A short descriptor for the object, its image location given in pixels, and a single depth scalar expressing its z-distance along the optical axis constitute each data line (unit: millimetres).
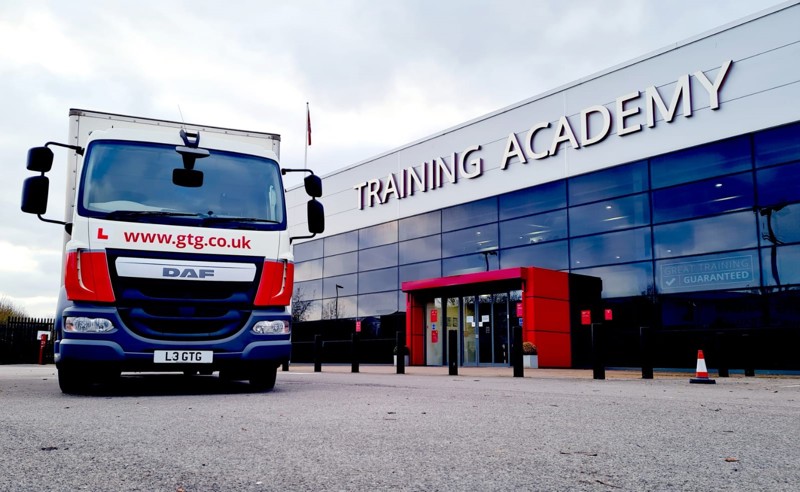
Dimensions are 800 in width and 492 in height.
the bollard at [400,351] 16438
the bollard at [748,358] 15188
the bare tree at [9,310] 51275
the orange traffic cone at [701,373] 11609
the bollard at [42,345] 29594
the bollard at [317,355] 18938
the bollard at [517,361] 13906
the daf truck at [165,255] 7145
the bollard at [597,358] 13031
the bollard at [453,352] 14893
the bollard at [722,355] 13586
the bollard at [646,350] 12945
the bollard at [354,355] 17766
